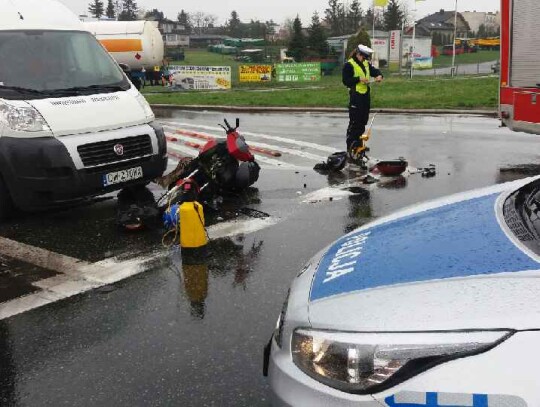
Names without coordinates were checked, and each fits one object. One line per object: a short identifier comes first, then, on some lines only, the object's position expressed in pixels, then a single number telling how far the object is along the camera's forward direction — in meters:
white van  6.12
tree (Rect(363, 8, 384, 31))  92.94
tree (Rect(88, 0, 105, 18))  131.62
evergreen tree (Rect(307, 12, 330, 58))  58.47
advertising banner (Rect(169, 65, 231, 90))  30.41
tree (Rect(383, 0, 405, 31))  84.88
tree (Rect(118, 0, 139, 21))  115.37
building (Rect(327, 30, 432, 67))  51.19
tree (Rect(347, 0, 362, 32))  89.56
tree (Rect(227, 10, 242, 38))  117.12
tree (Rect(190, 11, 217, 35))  140.25
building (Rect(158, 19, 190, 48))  110.44
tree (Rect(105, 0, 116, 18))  124.19
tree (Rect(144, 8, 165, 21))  130.62
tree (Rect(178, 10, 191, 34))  144.62
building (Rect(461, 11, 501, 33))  131.05
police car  1.77
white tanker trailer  31.55
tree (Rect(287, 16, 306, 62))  57.53
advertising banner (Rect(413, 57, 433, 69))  51.22
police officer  9.43
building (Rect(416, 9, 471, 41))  110.75
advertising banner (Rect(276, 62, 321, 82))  33.31
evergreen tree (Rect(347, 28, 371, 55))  35.25
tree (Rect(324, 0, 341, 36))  91.57
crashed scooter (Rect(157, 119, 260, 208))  6.95
